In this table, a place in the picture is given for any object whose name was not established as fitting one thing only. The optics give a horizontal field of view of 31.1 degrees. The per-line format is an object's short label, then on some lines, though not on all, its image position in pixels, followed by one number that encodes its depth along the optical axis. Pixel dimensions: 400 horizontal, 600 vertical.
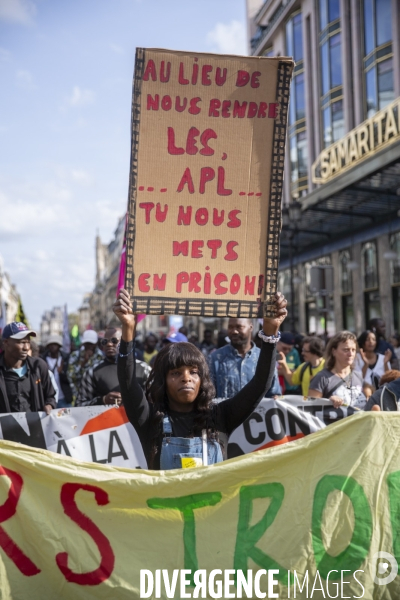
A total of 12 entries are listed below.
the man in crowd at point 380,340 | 10.33
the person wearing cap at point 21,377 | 6.00
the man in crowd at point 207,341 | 16.38
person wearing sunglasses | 6.66
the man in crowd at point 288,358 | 8.63
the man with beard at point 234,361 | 5.95
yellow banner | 2.99
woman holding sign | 3.29
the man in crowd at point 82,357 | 9.71
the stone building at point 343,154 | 21.08
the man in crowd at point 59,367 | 9.84
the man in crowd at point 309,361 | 7.69
